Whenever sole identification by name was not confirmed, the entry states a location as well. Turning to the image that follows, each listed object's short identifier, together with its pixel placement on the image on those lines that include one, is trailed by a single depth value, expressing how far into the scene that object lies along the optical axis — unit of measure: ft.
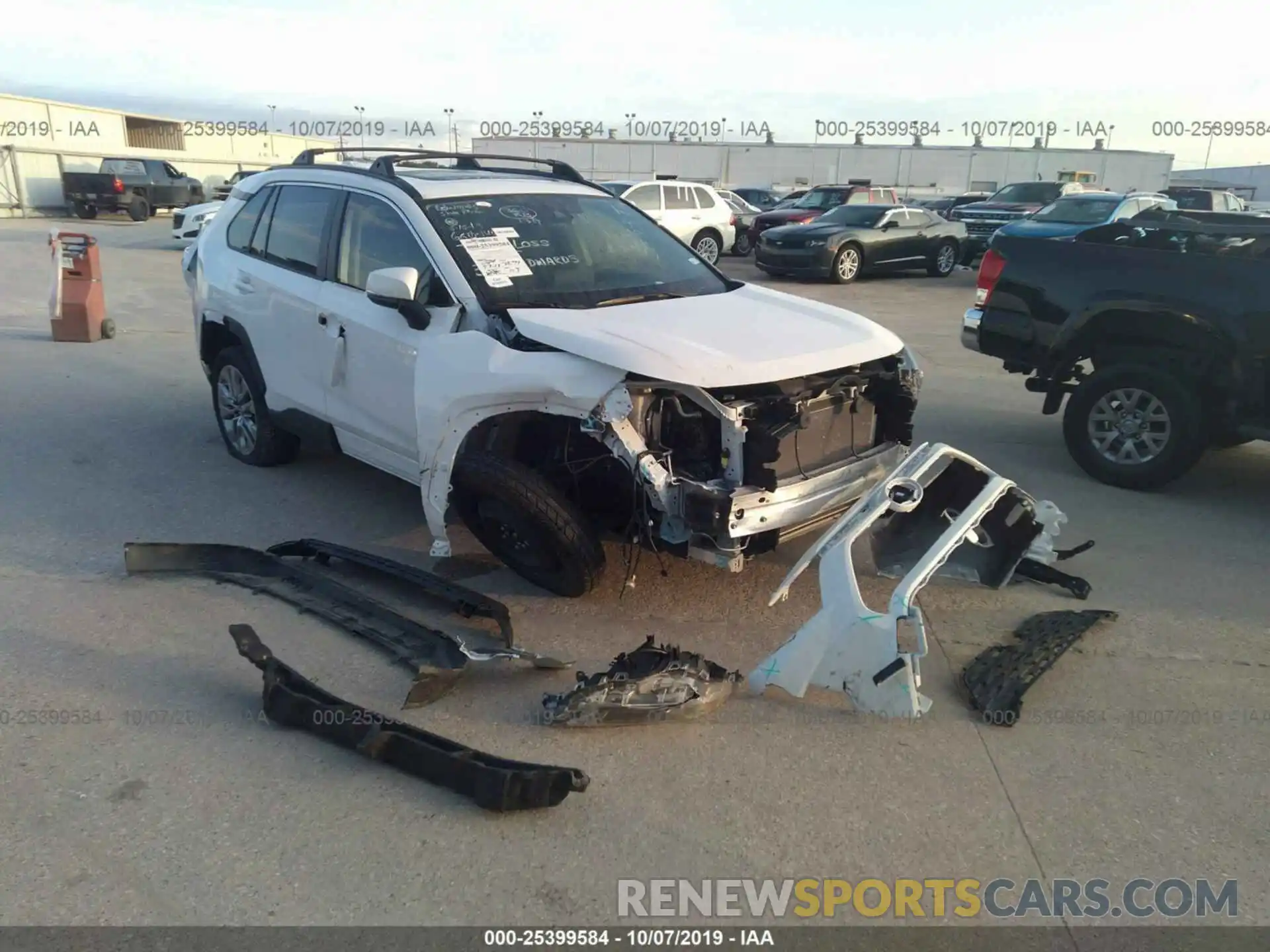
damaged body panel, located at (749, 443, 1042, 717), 11.34
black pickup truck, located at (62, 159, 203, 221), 89.25
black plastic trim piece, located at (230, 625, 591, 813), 9.78
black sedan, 57.21
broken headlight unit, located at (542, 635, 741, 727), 11.28
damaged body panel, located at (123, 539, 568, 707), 12.24
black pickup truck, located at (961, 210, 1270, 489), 18.67
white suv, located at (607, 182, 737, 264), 62.95
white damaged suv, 12.83
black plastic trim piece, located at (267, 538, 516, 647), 13.43
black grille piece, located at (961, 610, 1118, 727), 11.94
